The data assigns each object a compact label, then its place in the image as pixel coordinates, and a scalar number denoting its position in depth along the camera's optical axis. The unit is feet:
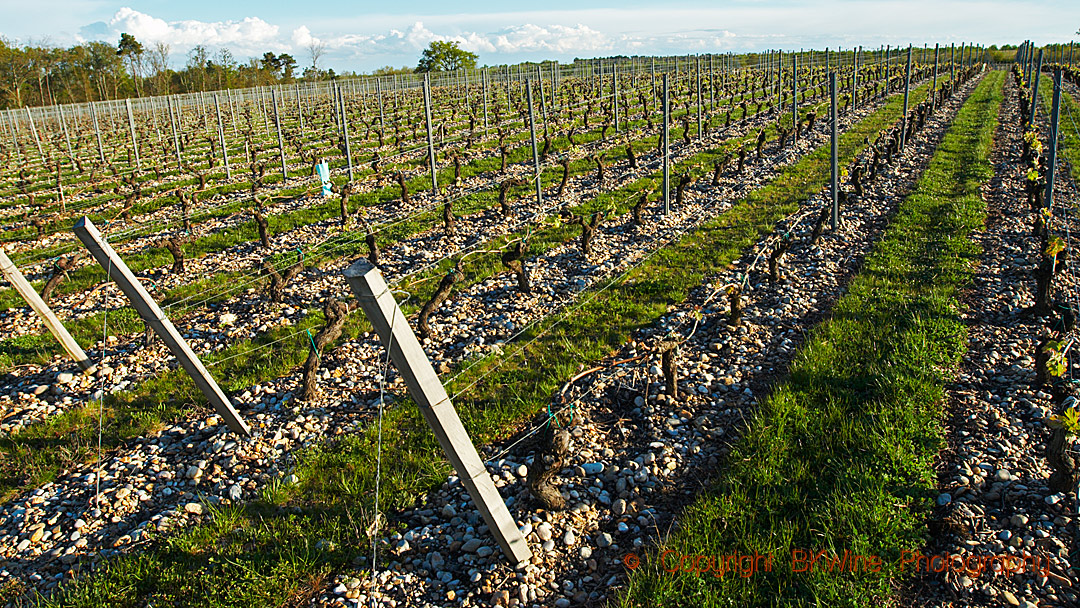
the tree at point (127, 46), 187.87
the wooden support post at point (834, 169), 34.40
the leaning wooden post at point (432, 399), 9.71
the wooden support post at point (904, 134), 57.64
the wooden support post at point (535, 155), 42.11
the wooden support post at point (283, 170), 55.43
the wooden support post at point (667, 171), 38.31
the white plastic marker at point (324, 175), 47.57
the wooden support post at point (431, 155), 48.31
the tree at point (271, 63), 238.48
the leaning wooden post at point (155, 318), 16.17
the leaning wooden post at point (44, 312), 20.79
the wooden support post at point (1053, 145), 30.58
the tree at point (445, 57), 298.35
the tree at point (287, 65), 249.55
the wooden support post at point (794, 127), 60.13
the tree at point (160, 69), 145.62
